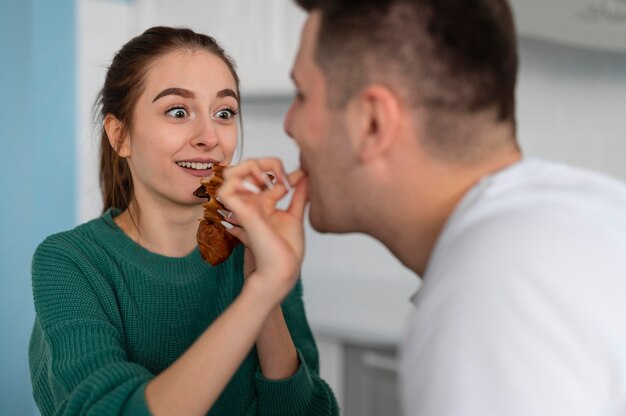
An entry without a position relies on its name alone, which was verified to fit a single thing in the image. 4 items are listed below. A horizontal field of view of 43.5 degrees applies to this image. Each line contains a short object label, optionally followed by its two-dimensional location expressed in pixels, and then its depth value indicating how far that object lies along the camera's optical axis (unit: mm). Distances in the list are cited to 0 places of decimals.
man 634
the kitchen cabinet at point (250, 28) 2289
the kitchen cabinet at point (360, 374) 2188
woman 1188
